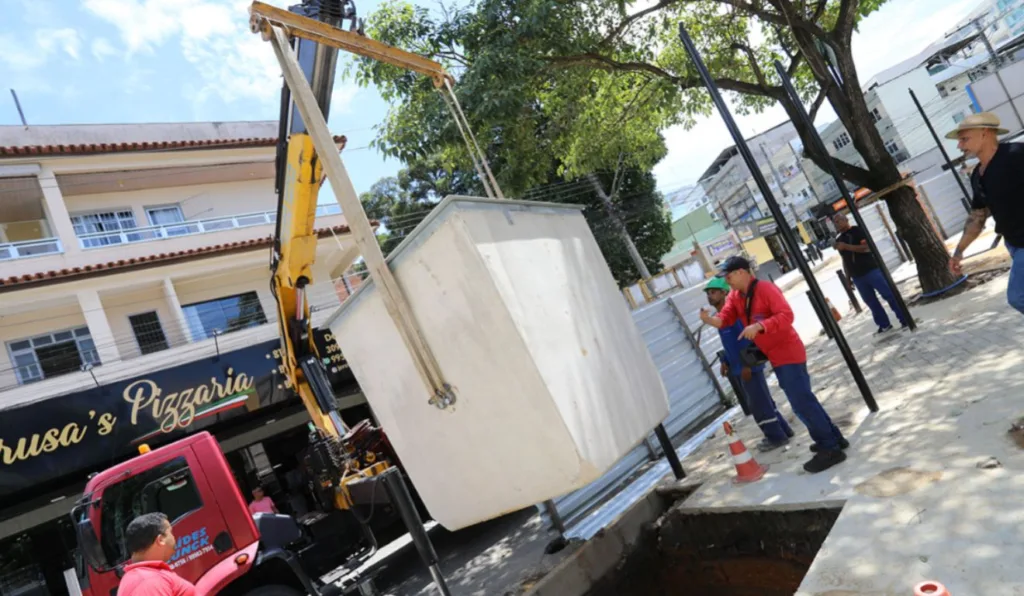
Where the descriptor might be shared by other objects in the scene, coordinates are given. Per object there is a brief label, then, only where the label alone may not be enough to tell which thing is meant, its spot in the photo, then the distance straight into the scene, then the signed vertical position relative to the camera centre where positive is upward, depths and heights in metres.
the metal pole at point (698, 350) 7.83 -1.09
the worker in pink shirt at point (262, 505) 7.44 -0.55
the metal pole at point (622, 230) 24.26 +2.84
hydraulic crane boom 2.82 +1.97
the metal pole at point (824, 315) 4.31 -0.77
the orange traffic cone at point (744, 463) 4.04 -1.46
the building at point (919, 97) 36.22 +4.28
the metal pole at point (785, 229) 4.28 -0.02
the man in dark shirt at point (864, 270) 6.83 -0.89
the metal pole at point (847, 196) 6.07 +0.03
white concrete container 2.29 -0.04
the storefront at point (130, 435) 7.80 +1.07
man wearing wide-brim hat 3.33 -0.27
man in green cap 4.65 -1.29
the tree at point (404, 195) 26.22 +9.17
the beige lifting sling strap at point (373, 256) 2.48 +0.64
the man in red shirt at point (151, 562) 2.99 -0.27
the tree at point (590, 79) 7.57 +3.32
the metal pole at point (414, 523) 3.98 -0.87
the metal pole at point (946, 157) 11.62 -0.05
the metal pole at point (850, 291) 9.20 -1.39
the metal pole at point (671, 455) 4.87 -1.43
